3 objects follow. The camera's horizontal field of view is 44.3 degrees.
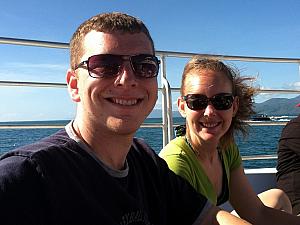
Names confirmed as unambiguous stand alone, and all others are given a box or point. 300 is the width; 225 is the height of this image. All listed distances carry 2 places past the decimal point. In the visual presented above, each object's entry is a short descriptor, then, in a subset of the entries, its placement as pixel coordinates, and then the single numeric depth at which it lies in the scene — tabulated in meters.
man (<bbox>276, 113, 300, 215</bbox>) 2.42
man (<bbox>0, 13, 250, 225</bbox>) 0.84
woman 1.79
